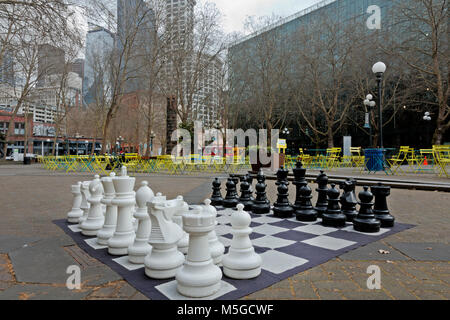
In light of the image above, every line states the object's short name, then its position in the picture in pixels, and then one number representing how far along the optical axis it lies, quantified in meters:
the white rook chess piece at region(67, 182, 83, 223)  3.27
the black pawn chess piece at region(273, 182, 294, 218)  3.50
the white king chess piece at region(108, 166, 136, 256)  2.20
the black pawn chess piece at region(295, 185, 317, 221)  3.29
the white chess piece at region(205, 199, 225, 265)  2.03
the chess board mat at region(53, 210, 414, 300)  1.67
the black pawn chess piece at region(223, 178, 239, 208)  4.13
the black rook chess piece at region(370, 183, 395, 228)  3.06
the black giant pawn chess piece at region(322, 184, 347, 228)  3.05
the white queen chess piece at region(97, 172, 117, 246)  2.43
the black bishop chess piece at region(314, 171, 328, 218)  3.49
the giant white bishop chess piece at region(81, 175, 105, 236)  2.71
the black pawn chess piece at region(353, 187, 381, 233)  2.84
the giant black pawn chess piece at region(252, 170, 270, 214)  3.74
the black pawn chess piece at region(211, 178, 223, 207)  4.34
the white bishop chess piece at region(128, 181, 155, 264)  2.02
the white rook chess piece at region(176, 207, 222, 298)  1.54
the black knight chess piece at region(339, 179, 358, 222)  3.22
